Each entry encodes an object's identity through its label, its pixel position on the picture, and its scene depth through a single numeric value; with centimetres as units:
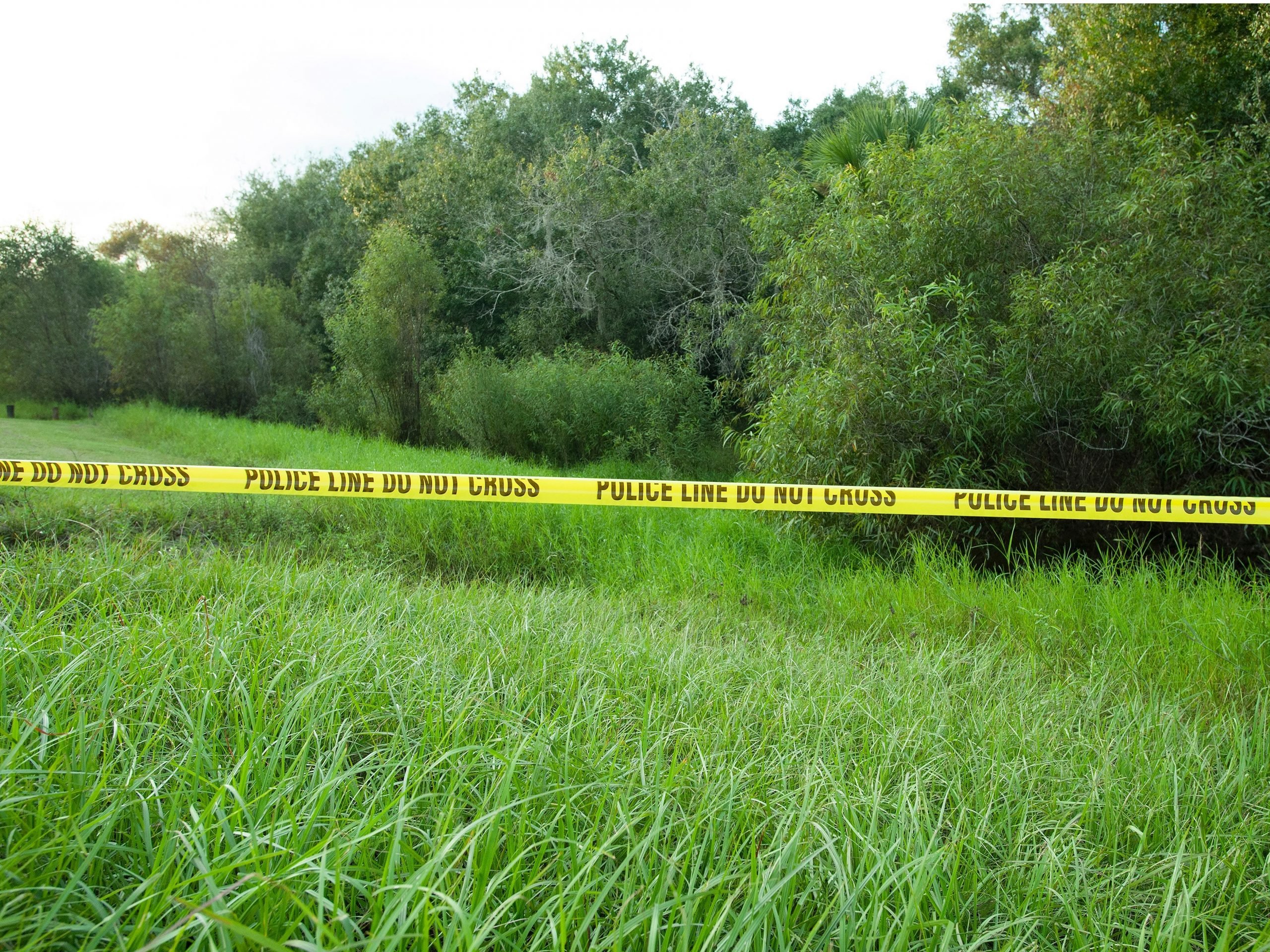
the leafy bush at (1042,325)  614
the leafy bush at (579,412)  1338
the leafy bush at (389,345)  1617
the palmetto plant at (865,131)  1229
